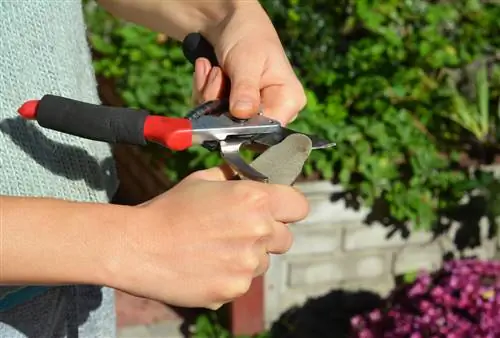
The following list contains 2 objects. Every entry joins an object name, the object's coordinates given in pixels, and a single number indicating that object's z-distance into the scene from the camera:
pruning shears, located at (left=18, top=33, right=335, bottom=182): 0.96
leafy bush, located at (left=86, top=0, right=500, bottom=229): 2.73
